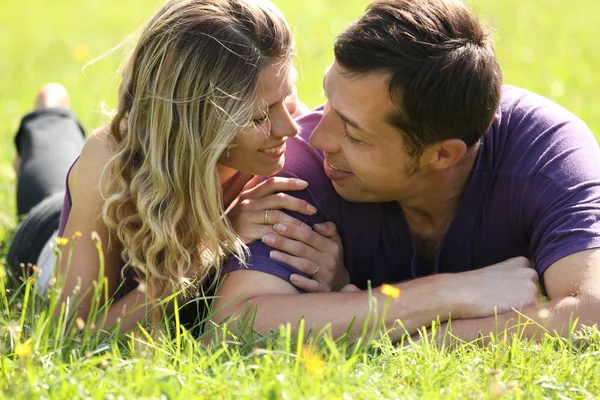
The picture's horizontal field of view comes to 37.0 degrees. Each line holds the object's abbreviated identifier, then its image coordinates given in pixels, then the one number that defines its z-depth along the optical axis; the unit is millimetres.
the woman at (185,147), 3439
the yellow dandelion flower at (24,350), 2509
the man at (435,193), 3367
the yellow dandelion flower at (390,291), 2551
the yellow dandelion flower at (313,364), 2451
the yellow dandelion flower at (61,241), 2820
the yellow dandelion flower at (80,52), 9430
